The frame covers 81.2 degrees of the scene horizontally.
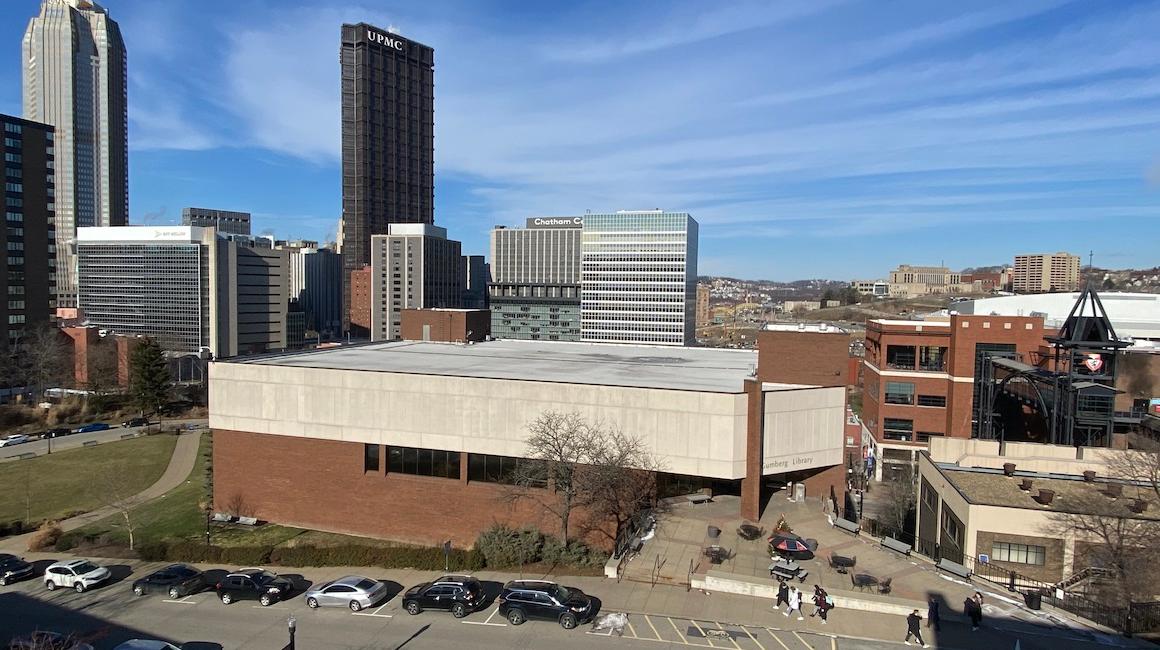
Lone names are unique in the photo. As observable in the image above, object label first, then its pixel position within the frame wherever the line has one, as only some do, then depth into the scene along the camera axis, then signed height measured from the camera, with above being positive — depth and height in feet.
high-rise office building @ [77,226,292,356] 506.07 +4.15
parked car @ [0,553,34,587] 109.19 -45.76
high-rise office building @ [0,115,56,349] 367.25 +32.22
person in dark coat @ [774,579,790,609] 87.25 -37.59
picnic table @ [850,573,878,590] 91.37 -37.44
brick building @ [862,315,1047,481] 192.95 -19.53
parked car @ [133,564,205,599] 100.22 -43.35
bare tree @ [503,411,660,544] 112.06 -29.11
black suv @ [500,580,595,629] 85.10 -38.98
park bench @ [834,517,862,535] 113.50 -37.57
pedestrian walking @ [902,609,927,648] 77.15 -36.82
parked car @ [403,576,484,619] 89.35 -40.00
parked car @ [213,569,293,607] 96.32 -42.22
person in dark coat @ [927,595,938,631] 80.63 -37.10
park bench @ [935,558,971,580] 96.27 -37.58
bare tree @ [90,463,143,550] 139.85 -47.57
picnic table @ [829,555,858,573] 97.55 -37.35
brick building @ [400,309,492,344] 227.81 -9.23
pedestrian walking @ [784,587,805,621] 85.10 -37.28
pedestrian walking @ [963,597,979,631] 80.39 -36.69
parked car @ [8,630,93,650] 74.74 -41.03
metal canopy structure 146.82 -16.72
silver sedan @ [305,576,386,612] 92.79 -41.34
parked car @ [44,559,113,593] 105.40 -44.63
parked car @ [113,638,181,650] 75.72 -39.69
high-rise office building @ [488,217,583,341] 617.62 -10.37
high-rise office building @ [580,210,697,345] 590.96 +21.00
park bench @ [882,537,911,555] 105.09 -37.78
